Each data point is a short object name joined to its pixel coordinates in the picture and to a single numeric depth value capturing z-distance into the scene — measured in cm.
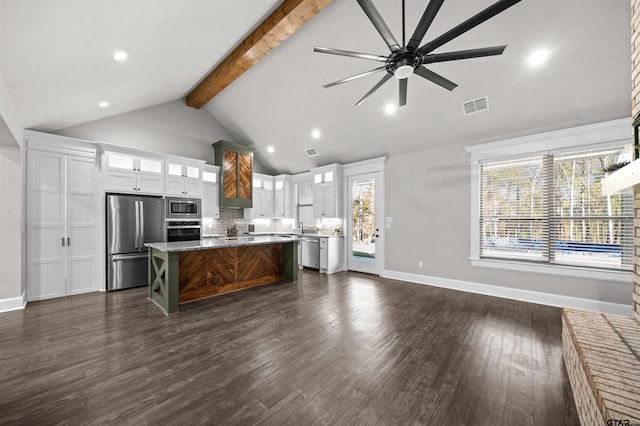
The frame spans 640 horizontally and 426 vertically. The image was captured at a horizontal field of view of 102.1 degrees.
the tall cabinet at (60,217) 411
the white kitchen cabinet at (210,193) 625
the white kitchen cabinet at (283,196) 780
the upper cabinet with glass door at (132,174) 475
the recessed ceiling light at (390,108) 456
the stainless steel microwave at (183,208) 543
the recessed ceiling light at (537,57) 312
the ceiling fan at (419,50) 191
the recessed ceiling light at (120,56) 305
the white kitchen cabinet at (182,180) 548
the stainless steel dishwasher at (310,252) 642
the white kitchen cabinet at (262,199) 739
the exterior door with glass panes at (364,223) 598
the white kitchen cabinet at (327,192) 650
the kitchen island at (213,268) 362
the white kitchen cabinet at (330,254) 615
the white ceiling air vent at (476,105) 396
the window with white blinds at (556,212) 358
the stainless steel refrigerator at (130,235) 471
